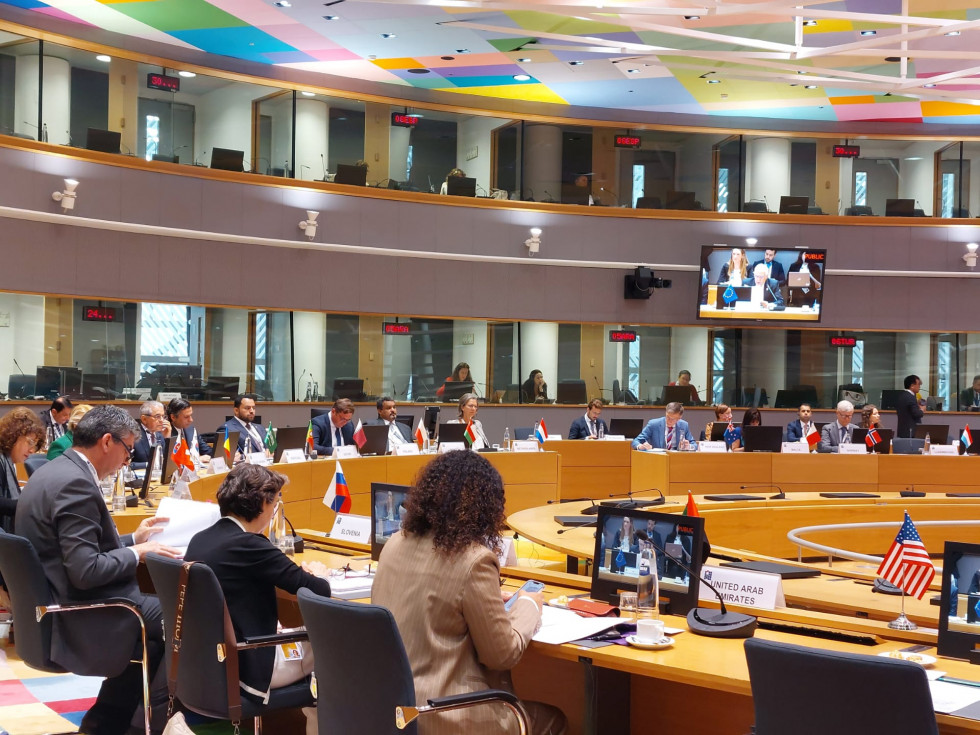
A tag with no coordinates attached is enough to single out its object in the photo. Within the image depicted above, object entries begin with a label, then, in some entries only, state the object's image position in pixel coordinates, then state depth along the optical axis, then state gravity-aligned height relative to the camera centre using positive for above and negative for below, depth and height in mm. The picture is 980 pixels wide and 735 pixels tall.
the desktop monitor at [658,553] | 3119 -643
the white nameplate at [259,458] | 7129 -773
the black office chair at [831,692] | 1929 -682
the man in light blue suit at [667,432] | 9578 -739
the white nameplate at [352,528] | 4578 -826
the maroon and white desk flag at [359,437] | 8164 -689
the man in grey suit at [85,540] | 3346 -660
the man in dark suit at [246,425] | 8023 -614
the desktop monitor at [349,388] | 11977 -409
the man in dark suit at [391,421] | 9180 -629
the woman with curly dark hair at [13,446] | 4961 -489
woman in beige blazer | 2559 -641
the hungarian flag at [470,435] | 9023 -736
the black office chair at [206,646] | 2963 -902
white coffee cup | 2777 -780
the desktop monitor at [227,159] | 11430 +2303
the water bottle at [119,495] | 4684 -707
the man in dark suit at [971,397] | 13594 -478
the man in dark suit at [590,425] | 10688 -739
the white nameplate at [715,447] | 9156 -821
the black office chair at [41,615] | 3324 -923
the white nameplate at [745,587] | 3189 -760
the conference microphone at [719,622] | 2873 -797
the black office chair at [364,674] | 2408 -814
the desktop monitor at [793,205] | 13719 +2205
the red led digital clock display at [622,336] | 13484 +318
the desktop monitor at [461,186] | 12930 +2278
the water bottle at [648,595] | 2963 -733
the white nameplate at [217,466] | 6443 -756
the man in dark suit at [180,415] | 7176 -458
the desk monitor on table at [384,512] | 4074 -666
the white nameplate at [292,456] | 7561 -801
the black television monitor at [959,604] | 2676 -672
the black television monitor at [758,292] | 13000 +923
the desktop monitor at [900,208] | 13797 +2198
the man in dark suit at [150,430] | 6977 -563
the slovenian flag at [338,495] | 5160 -747
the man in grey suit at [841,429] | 9789 -687
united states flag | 3057 -642
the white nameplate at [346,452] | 8172 -824
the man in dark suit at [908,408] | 12273 -581
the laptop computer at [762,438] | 8914 -716
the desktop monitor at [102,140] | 10445 +2300
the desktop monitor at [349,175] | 12219 +2276
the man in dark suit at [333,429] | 8586 -686
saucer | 2736 -807
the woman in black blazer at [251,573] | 3098 -707
